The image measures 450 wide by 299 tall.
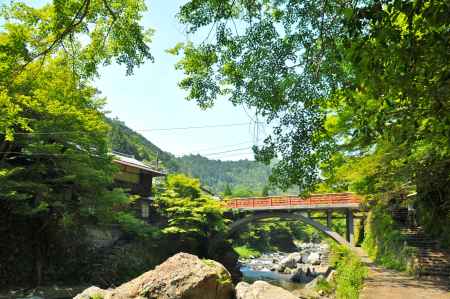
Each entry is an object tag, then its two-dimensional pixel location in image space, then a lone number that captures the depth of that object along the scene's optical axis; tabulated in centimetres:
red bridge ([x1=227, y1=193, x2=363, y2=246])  2536
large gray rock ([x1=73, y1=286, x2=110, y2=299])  1091
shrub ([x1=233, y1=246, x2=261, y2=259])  4897
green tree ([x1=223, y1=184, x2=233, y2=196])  6253
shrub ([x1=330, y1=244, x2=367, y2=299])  966
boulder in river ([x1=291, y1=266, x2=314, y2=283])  3110
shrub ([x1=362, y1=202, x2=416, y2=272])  1481
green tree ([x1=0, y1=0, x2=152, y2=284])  1327
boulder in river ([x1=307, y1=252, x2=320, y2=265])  3988
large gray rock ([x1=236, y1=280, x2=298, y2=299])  877
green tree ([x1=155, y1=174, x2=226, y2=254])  2453
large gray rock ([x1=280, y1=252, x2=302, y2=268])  3908
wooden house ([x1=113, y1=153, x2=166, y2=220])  2653
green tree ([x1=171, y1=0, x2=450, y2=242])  348
